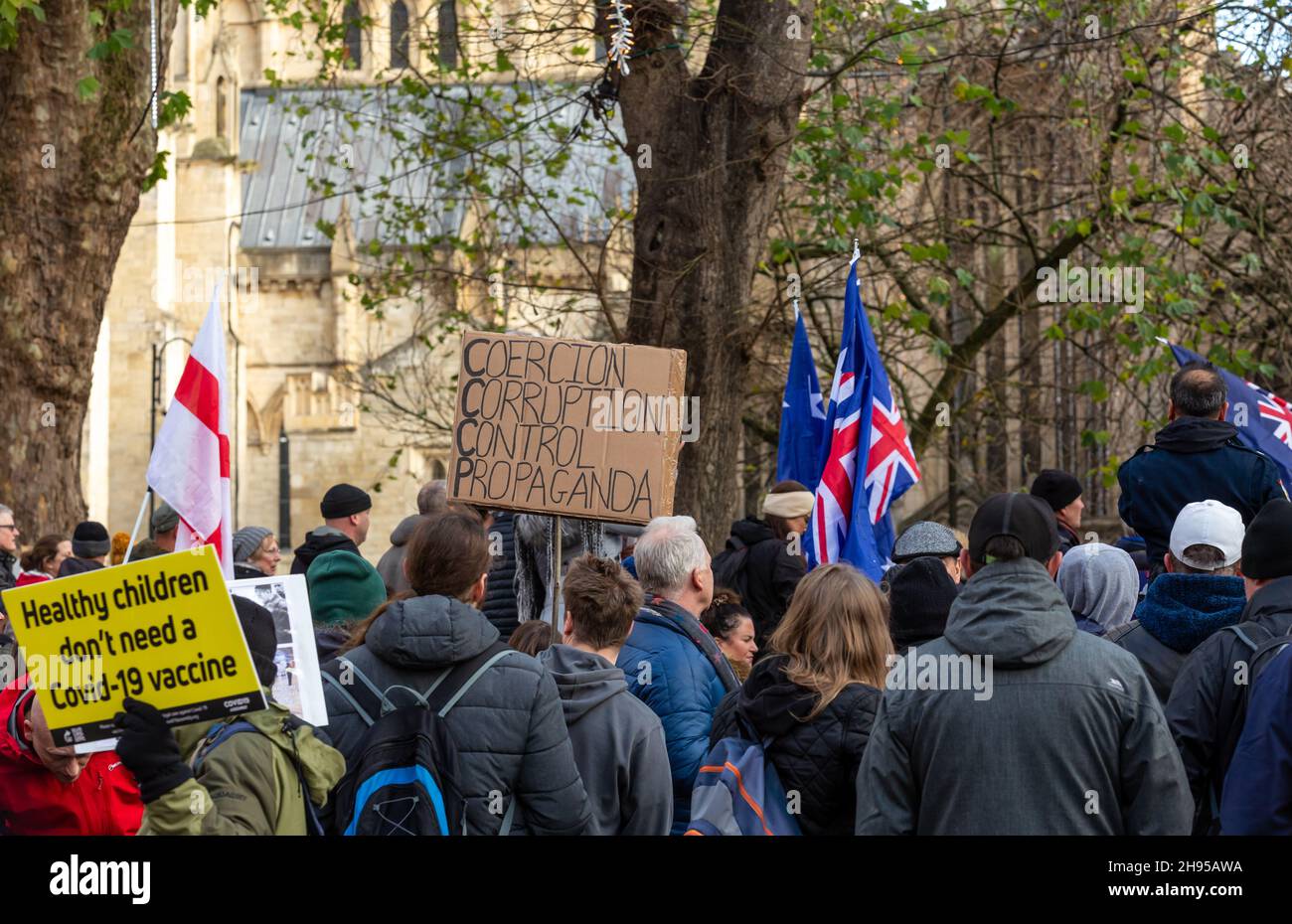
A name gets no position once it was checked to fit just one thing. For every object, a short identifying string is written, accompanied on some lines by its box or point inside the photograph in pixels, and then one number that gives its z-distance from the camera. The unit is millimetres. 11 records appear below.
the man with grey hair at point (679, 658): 5004
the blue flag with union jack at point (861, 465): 7953
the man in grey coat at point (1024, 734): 3754
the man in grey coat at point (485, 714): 4086
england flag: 5797
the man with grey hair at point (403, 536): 7465
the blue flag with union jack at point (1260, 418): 7852
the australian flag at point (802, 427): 9242
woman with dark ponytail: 5715
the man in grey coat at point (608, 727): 4398
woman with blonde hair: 4188
